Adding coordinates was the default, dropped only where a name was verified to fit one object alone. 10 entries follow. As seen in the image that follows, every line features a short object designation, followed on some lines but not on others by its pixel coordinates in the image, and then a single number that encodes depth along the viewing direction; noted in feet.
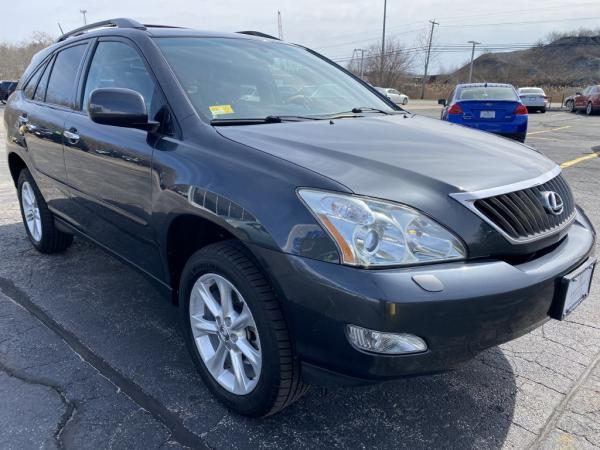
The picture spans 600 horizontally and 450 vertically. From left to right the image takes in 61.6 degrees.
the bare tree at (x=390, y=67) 208.54
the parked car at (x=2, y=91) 52.09
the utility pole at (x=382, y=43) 154.92
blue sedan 31.40
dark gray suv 5.72
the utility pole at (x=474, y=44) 215.92
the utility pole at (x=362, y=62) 219.98
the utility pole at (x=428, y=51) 212.52
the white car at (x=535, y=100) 88.48
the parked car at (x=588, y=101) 78.23
